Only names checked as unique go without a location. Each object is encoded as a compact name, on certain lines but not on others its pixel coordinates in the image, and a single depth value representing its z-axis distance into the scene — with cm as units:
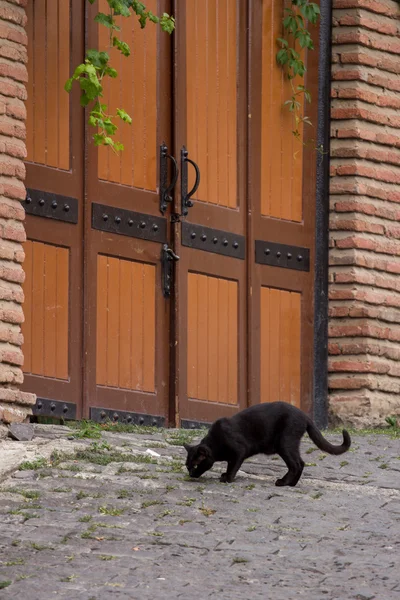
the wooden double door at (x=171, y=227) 1628
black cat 1316
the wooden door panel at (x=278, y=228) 1820
